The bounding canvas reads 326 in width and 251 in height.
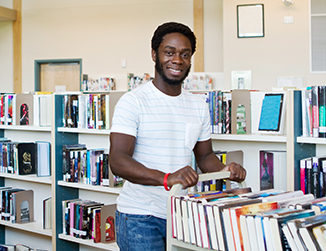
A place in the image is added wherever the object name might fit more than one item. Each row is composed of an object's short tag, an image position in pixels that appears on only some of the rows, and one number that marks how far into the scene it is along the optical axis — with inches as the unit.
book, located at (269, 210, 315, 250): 44.0
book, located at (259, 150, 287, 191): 87.0
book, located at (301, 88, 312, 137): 81.6
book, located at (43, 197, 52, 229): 129.0
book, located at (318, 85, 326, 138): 79.7
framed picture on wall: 243.9
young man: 60.4
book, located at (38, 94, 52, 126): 130.6
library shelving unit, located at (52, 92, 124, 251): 123.3
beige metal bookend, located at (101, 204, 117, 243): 115.6
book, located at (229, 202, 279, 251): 47.7
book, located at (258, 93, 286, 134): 88.4
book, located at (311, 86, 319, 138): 80.2
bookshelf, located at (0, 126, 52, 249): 132.1
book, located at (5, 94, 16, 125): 138.9
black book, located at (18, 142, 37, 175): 133.6
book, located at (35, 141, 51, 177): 129.0
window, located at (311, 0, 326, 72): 240.2
